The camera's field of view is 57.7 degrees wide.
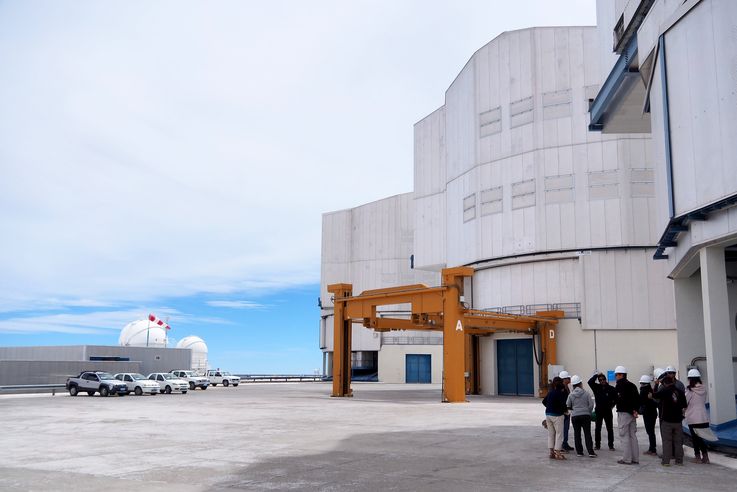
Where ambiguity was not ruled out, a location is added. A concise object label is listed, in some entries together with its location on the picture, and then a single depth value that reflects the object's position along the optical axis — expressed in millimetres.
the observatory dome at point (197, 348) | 86688
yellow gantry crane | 34312
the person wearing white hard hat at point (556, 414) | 13734
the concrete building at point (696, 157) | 14961
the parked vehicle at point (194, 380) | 52438
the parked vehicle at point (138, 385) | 41375
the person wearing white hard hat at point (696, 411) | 13195
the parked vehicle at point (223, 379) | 60297
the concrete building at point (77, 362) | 48438
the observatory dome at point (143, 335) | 81000
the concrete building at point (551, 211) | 40906
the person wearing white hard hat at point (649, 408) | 14312
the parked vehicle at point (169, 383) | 43281
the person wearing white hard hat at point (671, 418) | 12836
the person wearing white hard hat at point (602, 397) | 14594
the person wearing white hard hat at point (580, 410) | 14148
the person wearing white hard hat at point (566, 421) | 14322
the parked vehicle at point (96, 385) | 40406
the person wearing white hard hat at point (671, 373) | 13336
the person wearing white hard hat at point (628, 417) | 13320
